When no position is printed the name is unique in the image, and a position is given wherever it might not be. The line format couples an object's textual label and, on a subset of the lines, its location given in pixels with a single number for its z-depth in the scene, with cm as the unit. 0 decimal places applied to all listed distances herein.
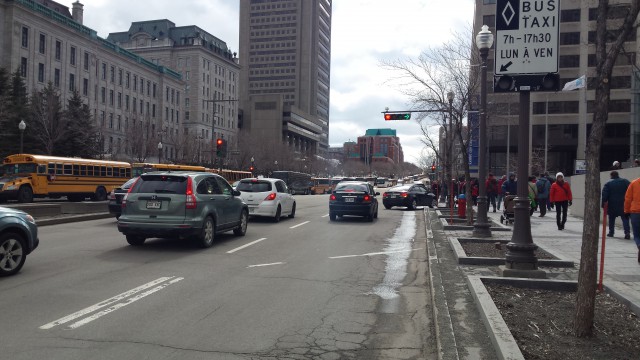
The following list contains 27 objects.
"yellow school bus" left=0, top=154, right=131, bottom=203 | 2695
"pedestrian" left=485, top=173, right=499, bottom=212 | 2319
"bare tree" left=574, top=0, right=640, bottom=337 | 469
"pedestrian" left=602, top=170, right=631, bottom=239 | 1242
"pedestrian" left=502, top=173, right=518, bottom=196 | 2072
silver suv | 1078
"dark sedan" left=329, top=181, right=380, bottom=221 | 1998
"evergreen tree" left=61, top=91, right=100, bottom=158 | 4909
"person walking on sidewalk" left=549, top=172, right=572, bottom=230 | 1591
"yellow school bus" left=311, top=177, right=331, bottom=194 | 7125
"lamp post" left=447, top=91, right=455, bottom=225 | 1704
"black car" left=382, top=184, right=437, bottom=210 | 2955
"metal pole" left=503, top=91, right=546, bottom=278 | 773
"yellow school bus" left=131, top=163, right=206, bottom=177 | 3693
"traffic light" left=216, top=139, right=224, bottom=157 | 3141
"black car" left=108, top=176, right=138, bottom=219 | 1666
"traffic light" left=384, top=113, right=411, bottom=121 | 2415
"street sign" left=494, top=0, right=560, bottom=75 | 768
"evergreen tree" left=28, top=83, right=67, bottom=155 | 4634
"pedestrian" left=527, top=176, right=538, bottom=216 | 1911
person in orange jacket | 966
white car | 1828
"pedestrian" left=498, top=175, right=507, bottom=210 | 2561
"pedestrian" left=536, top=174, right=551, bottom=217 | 2119
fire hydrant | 1913
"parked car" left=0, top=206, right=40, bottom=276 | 763
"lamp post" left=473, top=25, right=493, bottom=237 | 1305
